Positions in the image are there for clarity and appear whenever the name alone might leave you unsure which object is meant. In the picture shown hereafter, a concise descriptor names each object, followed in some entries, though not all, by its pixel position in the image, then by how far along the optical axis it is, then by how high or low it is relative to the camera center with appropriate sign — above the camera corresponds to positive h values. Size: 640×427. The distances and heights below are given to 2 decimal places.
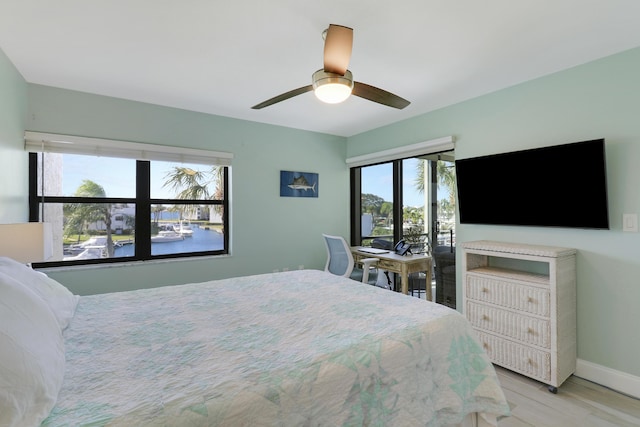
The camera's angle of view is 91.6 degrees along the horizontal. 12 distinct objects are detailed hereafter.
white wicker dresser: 2.24 -0.74
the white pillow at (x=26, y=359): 0.81 -0.44
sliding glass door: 4.05 +0.17
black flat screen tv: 2.27 +0.22
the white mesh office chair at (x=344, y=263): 3.63 -0.59
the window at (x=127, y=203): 3.04 +0.14
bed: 0.95 -0.56
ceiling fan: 1.64 +0.82
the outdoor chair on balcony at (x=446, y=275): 3.50 -0.71
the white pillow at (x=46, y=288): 1.48 -0.37
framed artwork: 4.20 +0.43
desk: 3.51 -0.59
